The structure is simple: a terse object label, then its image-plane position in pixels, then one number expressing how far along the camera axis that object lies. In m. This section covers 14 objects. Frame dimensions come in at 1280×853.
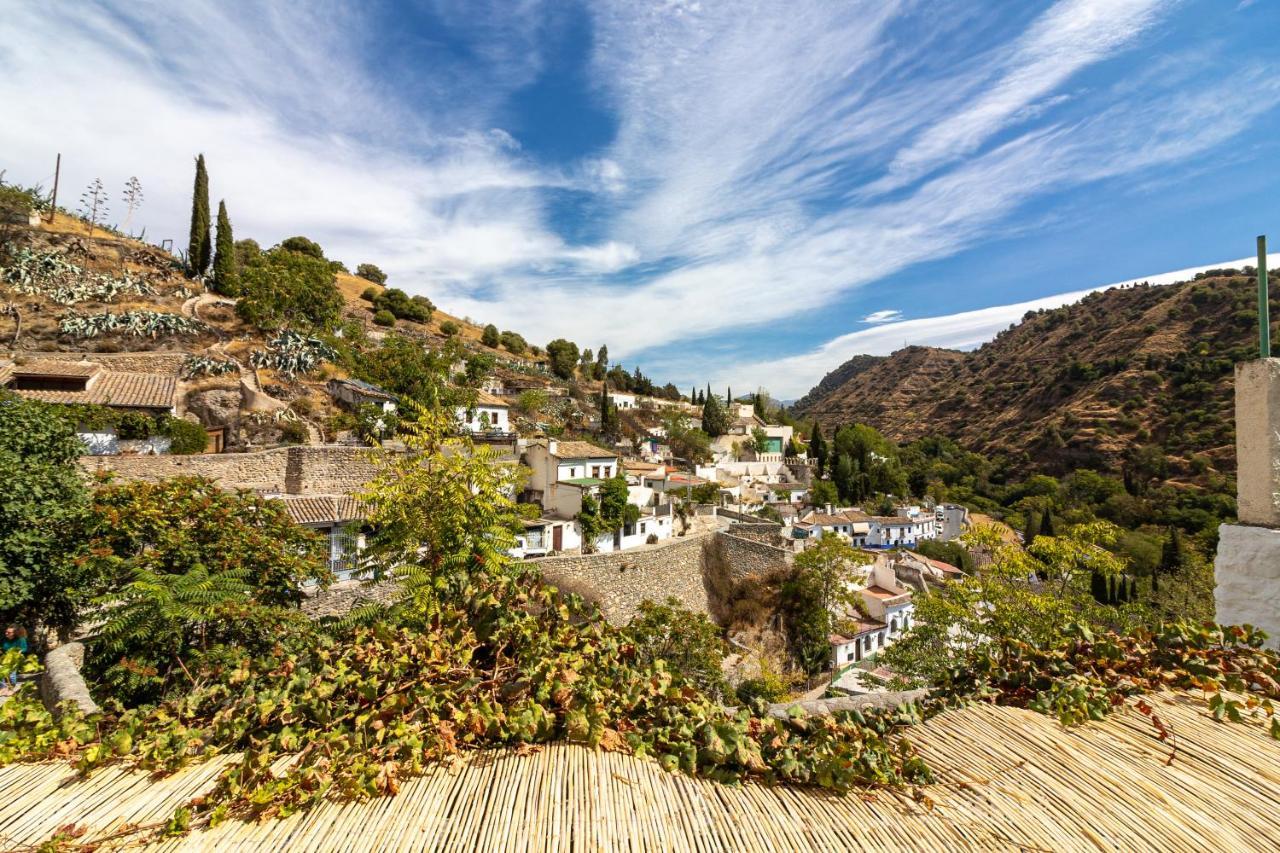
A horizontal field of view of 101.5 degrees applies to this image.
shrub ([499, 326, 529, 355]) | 65.19
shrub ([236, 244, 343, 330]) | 33.50
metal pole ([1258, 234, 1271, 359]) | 3.01
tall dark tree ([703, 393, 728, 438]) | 54.19
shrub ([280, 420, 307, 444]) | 21.00
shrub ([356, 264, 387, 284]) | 75.06
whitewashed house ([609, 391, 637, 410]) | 57.61
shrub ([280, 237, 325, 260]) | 57.34
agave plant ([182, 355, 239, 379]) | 22.45
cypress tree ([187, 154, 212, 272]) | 38.00
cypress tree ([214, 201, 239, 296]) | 37.50
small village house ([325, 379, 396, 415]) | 25.70
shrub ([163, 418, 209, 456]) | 17.12
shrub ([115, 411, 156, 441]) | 16.30
